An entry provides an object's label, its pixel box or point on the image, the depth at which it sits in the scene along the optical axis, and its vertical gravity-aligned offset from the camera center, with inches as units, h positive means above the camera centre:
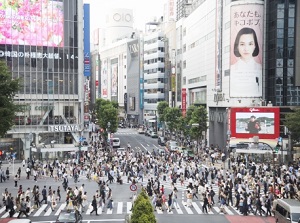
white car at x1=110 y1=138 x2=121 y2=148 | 2995.6 -242.9
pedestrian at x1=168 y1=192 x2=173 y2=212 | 1234.6 -247.7
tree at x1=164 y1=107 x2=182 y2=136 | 3558.1 -103.0
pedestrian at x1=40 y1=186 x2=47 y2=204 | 1287.6 -240.6
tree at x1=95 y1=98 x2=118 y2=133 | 3149.6 -102.7
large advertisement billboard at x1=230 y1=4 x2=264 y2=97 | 2541.8 +287.2
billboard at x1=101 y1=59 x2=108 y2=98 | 7367.1 +374.5
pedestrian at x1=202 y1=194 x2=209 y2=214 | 1208.9 -243.5
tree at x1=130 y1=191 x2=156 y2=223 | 735.9 -165.0
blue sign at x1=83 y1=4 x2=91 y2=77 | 2925.4 +364.2
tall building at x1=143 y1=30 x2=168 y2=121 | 4933.6 +319.5
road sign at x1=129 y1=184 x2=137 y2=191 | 1299.2 -221.4
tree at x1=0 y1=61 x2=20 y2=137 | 1293.1 +14.5
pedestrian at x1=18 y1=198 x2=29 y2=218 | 1155.9 -246.2
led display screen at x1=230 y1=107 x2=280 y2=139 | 2459.4 -100.5
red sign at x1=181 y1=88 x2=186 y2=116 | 3799.7 +21.6
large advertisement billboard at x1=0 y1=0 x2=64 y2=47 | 2400.3 +398.6
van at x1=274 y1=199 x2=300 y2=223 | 925.8 -210.5
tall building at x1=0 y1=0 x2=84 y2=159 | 2407.7 +178.8
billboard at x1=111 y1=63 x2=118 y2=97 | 6781.5 +320.5
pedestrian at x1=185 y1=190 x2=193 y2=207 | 1285.7 -251.6
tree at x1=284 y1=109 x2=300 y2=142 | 2130.9 -88.0
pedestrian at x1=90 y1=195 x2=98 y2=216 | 1169.4 -242.0
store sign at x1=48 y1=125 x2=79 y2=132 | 2465.6 -126.4
